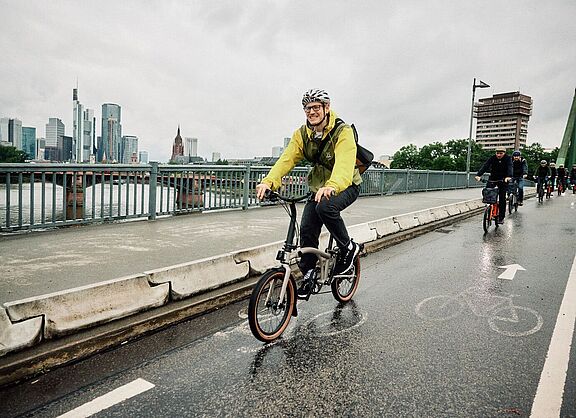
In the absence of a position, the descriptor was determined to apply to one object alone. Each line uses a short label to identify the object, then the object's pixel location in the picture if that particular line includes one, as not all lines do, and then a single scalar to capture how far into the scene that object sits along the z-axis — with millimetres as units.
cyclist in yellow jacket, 3941
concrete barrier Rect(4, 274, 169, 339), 3344
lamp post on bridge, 31039
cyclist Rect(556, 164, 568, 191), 25047
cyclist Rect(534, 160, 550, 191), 21250
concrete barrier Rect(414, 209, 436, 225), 11192
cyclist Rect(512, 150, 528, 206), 16125
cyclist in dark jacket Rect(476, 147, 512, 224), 11156
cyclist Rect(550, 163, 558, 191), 24375
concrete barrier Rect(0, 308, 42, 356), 3088
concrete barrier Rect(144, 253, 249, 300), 4414
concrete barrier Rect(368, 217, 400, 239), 8938
